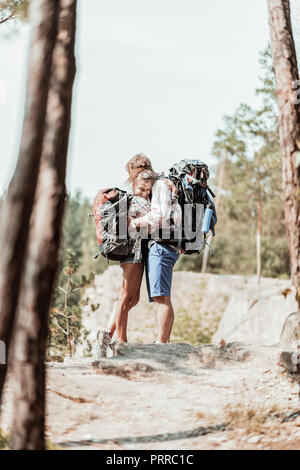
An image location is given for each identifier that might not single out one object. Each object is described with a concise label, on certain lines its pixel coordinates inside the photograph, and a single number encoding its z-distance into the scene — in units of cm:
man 600
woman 614
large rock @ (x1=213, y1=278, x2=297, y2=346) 1326
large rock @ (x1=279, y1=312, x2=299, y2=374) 554
